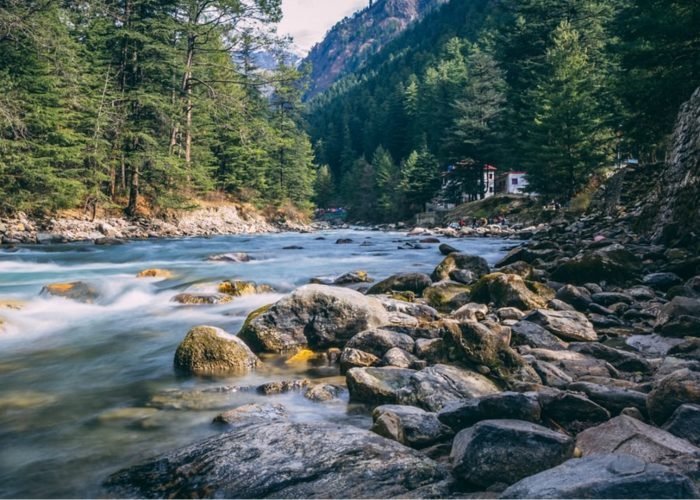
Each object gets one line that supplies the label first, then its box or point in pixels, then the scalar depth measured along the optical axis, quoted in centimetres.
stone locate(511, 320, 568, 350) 617
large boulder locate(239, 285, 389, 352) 685
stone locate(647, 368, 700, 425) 352
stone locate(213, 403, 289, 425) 450
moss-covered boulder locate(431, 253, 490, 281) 1126
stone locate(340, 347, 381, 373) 585
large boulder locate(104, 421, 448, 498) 317
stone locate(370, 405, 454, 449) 375
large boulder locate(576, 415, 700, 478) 282
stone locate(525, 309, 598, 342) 655
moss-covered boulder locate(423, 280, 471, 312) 902
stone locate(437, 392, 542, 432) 365
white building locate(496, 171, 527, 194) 5928
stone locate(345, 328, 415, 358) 612
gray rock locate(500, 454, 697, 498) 226
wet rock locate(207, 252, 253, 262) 1756
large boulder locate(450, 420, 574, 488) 304
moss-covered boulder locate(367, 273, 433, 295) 1005
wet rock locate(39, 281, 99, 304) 1037
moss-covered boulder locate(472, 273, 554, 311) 817
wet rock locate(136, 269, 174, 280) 1343
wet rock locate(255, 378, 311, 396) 533
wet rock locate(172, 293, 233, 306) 998
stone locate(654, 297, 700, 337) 609
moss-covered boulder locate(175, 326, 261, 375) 599
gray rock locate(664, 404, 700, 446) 318
